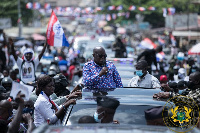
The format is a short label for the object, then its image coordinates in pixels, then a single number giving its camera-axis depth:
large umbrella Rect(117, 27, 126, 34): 124.49
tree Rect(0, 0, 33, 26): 88.34
